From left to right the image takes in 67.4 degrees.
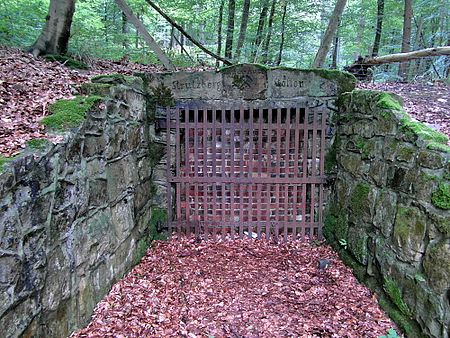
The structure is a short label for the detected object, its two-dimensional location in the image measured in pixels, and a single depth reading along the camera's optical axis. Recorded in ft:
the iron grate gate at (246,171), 13.60
